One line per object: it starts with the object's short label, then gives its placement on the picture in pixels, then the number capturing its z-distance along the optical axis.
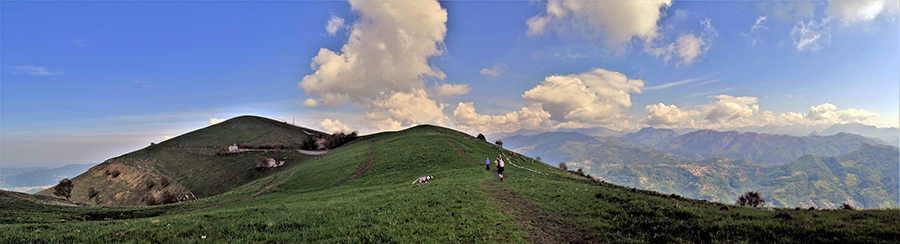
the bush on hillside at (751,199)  44.43
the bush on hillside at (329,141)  124.44
